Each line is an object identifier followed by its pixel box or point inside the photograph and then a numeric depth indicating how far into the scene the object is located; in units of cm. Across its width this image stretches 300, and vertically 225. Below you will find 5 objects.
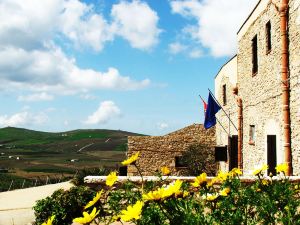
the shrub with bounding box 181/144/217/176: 1992
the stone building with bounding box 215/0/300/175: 981
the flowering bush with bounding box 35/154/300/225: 272
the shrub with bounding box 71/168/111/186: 1154
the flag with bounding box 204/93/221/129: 1557
